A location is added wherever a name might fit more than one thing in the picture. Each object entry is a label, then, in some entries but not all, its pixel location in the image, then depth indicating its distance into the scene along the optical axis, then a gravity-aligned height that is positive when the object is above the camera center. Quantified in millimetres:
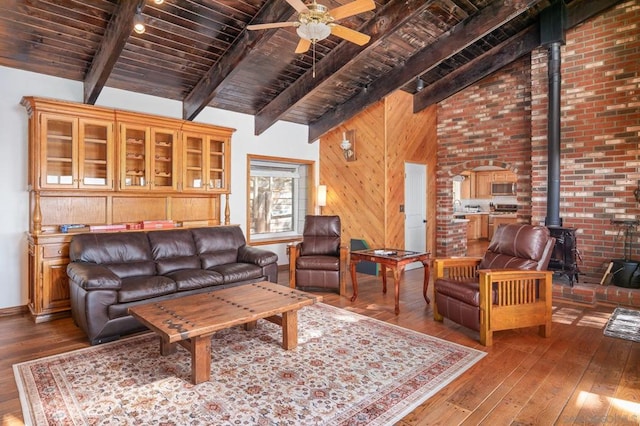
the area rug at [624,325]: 3355 -1135
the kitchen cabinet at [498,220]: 9766 -254
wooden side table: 4160 -597
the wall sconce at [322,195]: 6832 +279
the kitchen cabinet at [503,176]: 9930 +944
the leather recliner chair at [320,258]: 4977 -674
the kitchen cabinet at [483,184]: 10445 +769
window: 6758 +242
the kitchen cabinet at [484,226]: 10367 -440
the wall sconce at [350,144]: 6457 +1165
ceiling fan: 2674 +1451
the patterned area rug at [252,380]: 2209 -1224
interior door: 6496 +58
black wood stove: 4738 -573
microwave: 9938 +627
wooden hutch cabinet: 3928 +431
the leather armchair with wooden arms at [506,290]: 3297 -754
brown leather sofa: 3268 -664
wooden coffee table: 2529 -797
